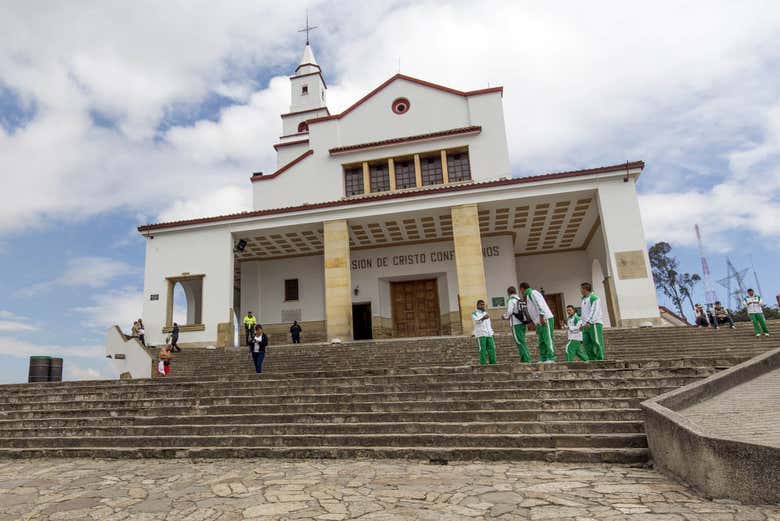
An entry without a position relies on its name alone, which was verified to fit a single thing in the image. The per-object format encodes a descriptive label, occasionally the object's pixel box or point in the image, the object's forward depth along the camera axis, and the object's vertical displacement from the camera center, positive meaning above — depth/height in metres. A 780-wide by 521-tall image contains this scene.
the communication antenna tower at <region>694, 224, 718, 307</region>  74.47 +9.53
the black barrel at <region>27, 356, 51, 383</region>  13.49 +0.25
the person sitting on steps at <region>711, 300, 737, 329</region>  16.75 +0.58
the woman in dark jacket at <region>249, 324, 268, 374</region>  11.36 +0.38
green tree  55.06 +6.30
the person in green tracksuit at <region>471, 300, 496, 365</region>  9.84 +0.26
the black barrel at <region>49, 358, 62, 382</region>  13.87 +0.20
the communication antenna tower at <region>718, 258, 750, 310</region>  72.31 +7.60
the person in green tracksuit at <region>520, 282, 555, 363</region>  9.05 +0.41
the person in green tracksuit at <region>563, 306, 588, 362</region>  9.77 +0.05
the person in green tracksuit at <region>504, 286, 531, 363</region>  9.44 +0.49
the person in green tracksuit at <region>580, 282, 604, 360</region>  8.93 +0.32
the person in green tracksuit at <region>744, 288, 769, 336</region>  11.92 +0.37
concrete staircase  6.04 -0.79
